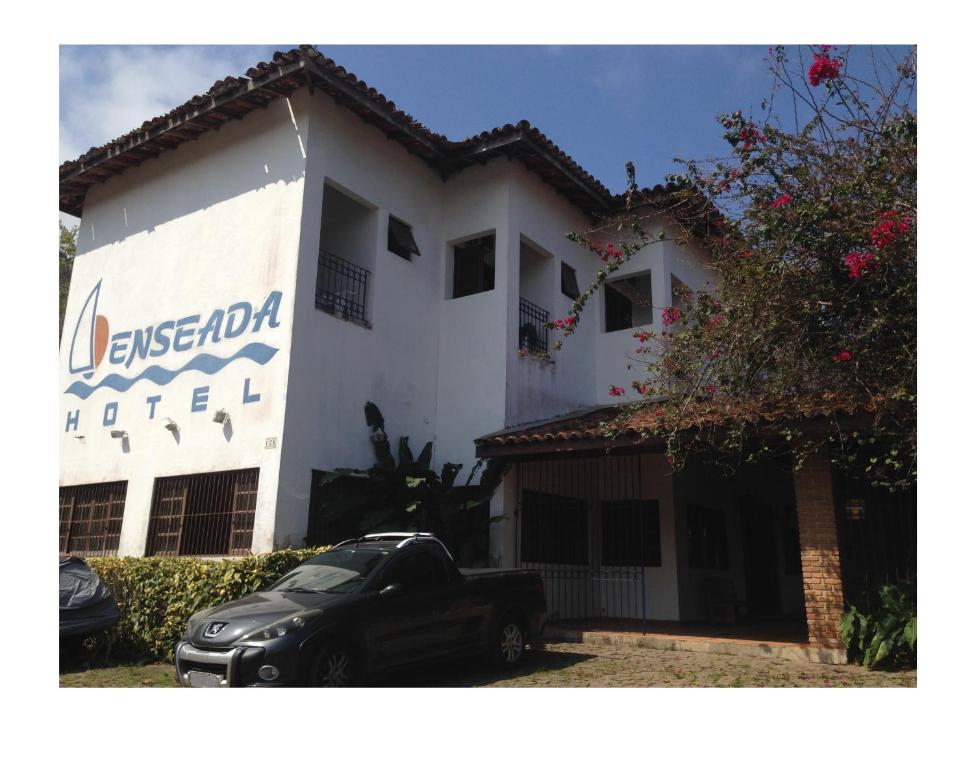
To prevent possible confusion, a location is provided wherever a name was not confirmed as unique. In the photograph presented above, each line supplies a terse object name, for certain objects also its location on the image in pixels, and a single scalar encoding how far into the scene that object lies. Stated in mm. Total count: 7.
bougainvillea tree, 8148
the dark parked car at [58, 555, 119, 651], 9492
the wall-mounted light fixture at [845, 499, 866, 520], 9906
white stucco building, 11891
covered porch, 9742
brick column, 9336
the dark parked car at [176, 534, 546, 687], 6941
